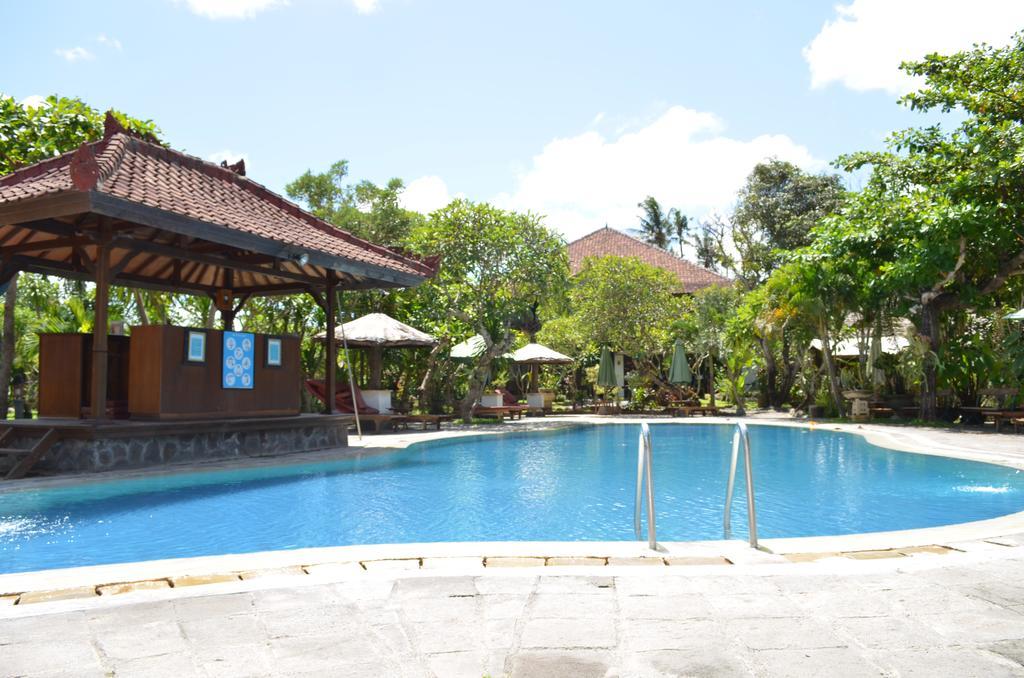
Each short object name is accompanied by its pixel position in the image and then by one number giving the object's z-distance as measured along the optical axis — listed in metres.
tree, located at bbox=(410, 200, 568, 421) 18.47
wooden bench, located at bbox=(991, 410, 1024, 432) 15.12
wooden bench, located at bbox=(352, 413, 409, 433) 16.50
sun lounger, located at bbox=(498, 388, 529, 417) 21.68
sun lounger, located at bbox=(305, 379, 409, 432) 16.28
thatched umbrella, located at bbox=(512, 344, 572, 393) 22.94
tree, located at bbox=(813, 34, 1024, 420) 16.11
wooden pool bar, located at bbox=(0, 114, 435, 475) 8.88
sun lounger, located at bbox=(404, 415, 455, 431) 16.82
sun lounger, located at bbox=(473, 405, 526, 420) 20.44
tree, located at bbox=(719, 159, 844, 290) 31.61
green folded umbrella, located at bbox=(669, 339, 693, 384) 23.23
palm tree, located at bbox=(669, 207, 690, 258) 48.88
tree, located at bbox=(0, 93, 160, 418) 13.18
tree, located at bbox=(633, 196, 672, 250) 48.16
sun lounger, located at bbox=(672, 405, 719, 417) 22.91
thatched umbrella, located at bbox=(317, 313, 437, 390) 16.88
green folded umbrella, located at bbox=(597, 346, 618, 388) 23.59
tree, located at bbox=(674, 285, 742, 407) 23.97
